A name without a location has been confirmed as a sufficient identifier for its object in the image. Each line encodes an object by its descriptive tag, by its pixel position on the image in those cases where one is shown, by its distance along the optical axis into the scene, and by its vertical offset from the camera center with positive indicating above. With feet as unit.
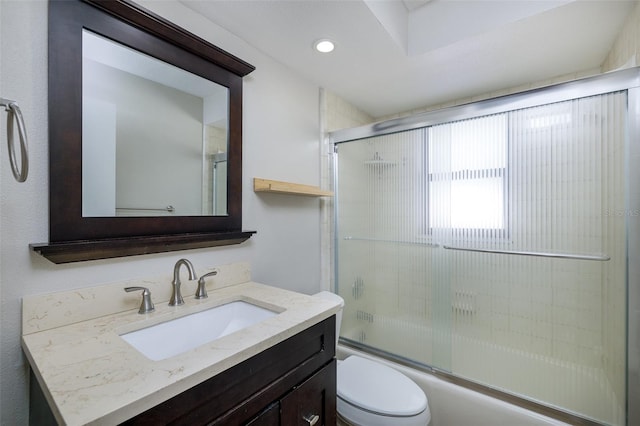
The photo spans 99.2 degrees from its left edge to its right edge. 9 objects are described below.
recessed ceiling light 4.81 +3.02
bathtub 4.04 -2.75
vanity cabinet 2.09 -1.68
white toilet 3.89 -2.85
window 4.73 +0.72
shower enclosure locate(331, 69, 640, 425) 3.85 -0.53
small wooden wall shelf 4.88 +0.47
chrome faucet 3.54 -0.96
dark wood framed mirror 2.86 +0.75
